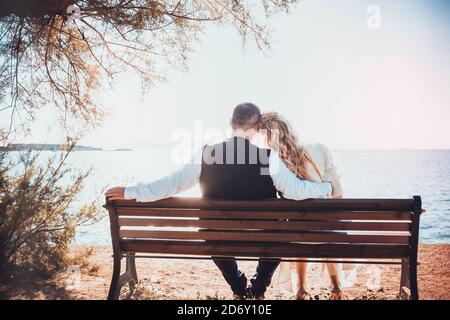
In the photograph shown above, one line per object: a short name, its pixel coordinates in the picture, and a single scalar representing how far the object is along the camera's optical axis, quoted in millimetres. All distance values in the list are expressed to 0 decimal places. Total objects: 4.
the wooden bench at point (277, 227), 3084
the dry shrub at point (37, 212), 4586
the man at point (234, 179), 3209
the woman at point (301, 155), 3580
